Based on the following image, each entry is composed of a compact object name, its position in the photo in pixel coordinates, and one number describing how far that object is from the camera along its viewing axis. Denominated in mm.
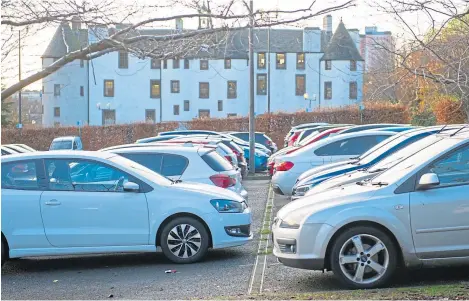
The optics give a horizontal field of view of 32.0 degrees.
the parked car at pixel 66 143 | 41219
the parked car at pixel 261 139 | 38188
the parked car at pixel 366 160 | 13820
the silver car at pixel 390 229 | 8312
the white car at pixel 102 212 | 10219
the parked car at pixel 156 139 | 24350
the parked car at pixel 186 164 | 13383
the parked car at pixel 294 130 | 37594
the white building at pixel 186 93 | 67812
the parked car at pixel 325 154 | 17312
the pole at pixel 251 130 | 29469
